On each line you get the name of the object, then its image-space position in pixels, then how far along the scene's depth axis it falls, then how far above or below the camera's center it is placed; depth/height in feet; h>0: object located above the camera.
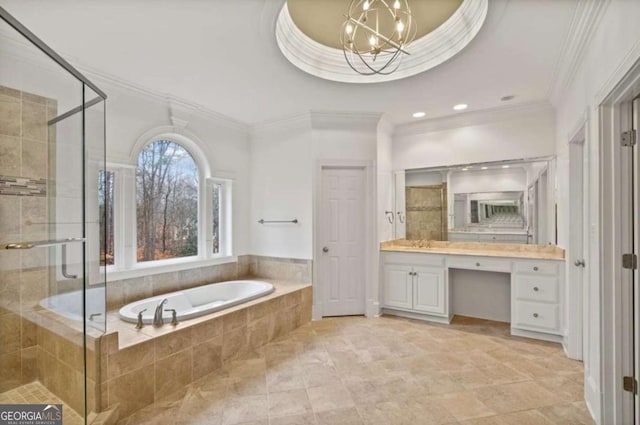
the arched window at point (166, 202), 10.44 +0.46
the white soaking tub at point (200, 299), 8.10 -2.79
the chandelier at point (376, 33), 6.23 +4.73
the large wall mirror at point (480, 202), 11.14 +0.44
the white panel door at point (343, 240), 12.44 -1.11
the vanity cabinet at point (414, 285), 11.63 -2.88
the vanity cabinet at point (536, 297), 9.74 -2.83
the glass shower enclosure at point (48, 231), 6.58 -0.40
